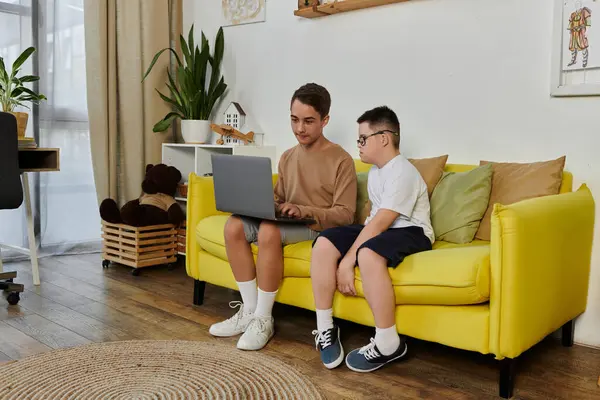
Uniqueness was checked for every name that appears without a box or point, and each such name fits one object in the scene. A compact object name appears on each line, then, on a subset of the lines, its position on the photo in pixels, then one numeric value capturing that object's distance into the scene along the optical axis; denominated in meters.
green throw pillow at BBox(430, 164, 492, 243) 2.13
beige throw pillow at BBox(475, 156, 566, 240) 2.04
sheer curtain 3.50
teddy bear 3.23
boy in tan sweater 2.12
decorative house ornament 3.38
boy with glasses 1.82
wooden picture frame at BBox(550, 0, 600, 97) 2.15
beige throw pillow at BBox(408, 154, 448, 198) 2.28
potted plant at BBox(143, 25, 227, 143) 3.47
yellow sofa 1.63
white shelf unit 3.18
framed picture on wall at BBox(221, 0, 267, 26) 3.33
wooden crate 3.23
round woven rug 1.69
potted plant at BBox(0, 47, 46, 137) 2.91
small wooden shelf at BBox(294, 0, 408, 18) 2.73
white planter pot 3.49
